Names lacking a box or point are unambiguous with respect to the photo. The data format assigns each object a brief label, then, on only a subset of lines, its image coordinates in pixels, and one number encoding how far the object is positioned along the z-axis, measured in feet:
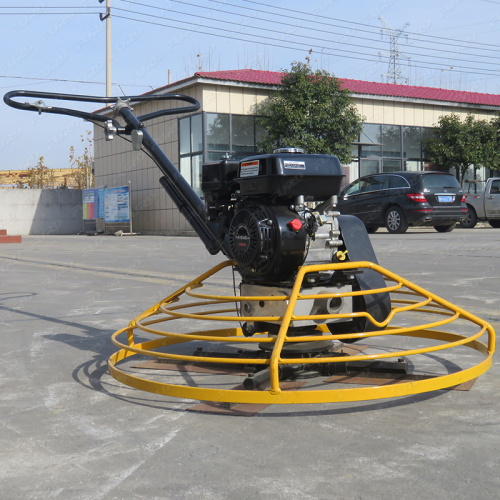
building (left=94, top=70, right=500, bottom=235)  85.25
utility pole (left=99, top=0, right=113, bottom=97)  105.50
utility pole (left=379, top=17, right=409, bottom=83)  171.01
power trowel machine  11.92
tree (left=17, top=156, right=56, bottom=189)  160.36
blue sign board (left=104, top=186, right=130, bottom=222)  95.45
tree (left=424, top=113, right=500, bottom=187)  95.81
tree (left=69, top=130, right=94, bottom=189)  153.29
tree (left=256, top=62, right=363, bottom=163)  85.35
